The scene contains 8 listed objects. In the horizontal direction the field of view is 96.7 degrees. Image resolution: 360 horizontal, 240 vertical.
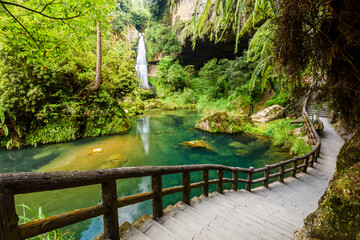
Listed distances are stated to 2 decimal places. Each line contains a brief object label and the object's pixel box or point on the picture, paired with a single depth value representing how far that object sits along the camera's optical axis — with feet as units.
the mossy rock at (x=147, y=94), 84.87
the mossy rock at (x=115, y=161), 23.48
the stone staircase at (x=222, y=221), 6.38
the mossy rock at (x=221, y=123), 40.22
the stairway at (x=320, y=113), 43.78
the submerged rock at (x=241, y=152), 29.11
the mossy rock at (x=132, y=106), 51.05
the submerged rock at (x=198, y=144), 31.98
